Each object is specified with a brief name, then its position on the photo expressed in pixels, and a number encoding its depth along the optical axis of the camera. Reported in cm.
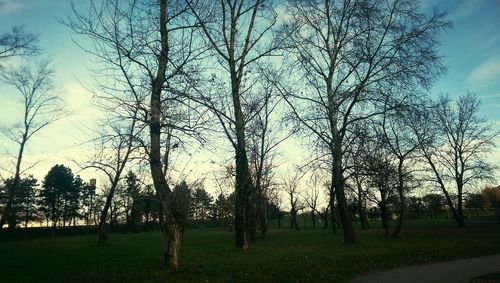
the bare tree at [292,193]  5938
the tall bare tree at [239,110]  1700
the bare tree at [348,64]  1795
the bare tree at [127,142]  1012
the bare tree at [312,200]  5962
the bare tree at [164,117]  1055
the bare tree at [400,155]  2483
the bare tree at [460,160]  3762
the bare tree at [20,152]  2695
